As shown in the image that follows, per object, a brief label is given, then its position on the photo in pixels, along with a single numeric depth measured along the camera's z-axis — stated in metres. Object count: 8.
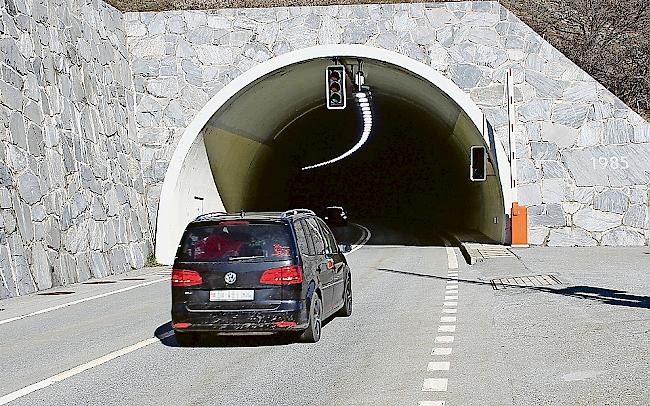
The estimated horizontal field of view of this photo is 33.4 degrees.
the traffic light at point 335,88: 27.59
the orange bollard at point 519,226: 29.92
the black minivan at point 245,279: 12.65
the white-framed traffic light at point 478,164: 30.41
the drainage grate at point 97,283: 23.59
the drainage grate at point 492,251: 27.27
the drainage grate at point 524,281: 19.77
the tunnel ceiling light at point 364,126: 37.44
